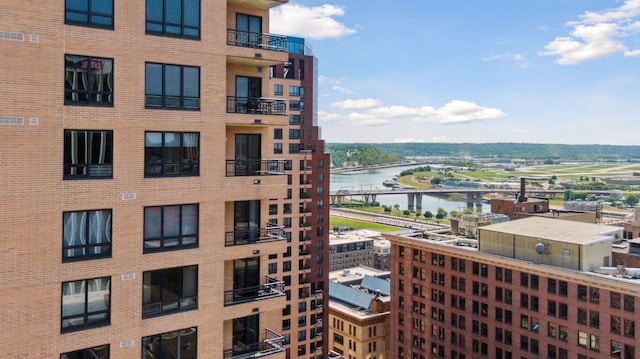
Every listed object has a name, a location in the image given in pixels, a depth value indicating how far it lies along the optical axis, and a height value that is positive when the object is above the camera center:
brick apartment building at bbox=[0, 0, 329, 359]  13.70 -0.45
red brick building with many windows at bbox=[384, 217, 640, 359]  52.44 -15.57
